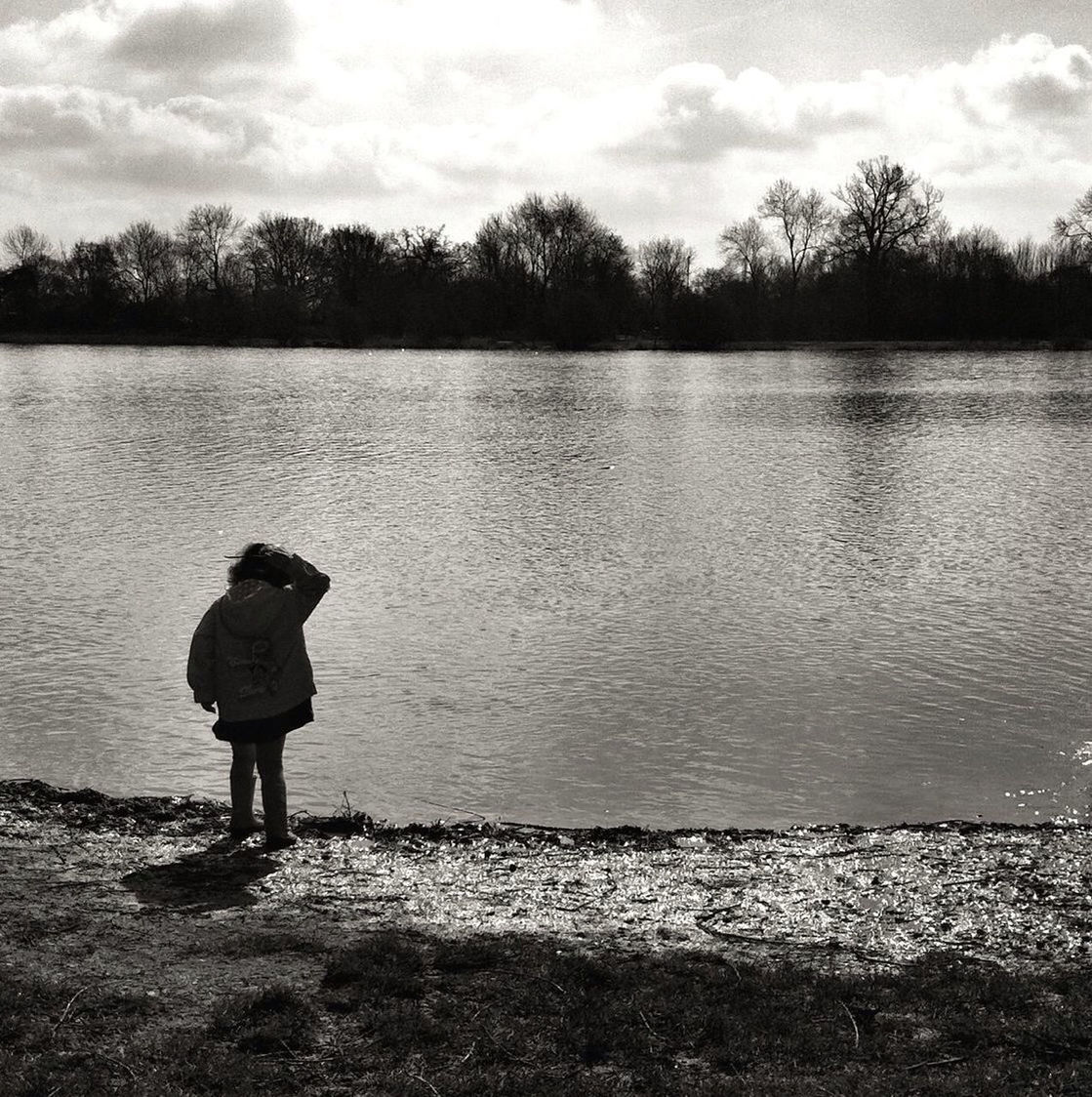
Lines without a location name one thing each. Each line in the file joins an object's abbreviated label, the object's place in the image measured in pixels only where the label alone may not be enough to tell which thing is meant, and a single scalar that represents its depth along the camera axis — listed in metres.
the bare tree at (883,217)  87.19
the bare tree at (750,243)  110.88
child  6.09
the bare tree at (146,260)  110.25
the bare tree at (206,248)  116.62
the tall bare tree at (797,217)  105.81
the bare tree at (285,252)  114.56
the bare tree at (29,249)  110.08
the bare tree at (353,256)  109.62
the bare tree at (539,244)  103.75
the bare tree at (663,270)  110.50
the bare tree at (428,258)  106.06
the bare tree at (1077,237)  79.44
